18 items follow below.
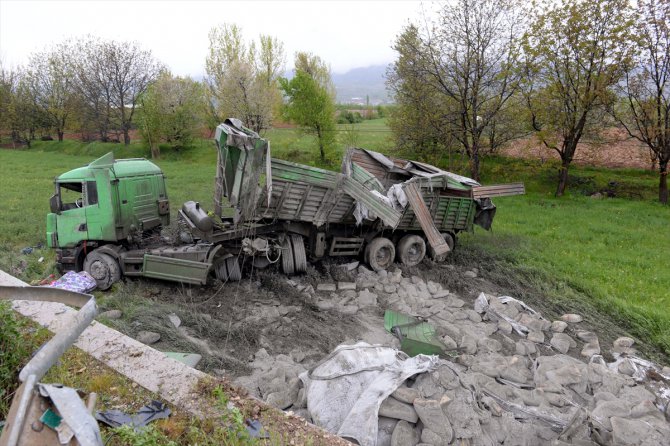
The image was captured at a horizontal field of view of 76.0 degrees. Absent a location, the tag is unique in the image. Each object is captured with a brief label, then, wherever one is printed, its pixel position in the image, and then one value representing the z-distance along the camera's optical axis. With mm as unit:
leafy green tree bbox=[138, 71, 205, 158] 29844
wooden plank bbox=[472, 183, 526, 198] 9805
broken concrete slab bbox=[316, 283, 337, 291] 8348
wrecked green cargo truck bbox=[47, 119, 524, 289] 7520
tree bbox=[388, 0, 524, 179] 15883
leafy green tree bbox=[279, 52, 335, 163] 23016
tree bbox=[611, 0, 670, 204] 15344
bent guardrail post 2053
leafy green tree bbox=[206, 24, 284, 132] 26656
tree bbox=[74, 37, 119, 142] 33375
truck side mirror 7676
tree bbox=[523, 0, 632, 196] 15477
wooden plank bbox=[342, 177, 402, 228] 7746
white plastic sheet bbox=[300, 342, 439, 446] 3961
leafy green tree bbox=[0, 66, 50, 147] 36094
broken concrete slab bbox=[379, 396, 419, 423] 4102
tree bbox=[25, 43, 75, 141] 36594
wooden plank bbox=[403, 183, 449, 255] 8609
